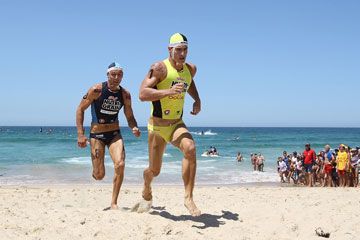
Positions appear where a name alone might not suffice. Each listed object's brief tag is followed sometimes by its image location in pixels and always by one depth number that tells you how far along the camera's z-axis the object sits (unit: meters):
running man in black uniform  7.22
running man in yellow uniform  6.15
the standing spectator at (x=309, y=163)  17.83
